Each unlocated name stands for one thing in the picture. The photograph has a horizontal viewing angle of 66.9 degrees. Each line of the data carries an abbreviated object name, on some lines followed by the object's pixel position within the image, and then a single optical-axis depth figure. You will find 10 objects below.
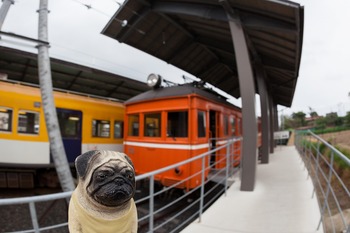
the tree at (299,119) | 29.96
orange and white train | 5.82
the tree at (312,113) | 27.33
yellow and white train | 6.64
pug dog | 1.24
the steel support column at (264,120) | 8.59
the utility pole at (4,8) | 5.21
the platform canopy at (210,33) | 4.98
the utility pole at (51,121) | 5.26
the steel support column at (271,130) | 11.79
